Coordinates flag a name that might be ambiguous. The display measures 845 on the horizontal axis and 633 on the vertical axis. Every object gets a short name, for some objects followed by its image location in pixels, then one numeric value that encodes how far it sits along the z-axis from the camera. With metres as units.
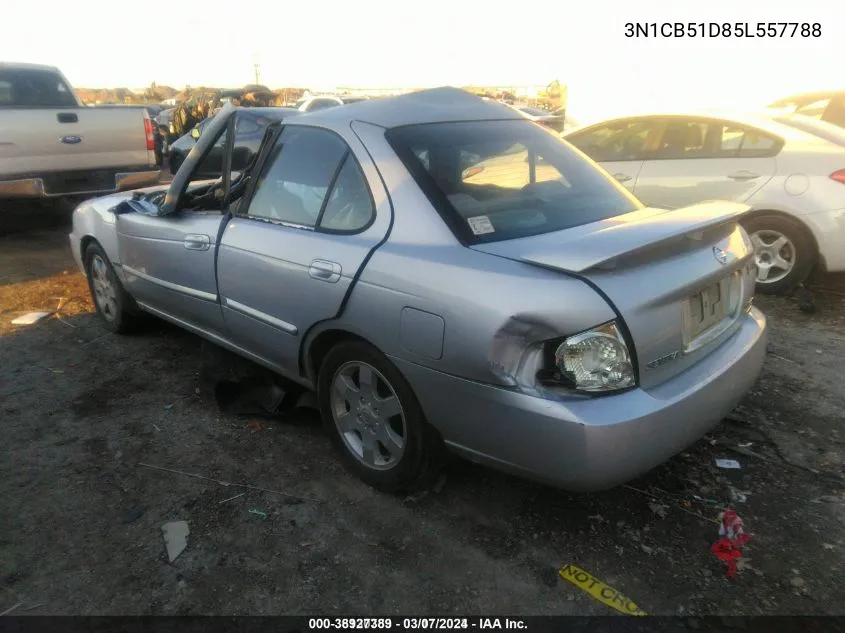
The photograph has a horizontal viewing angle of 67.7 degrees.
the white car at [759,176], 5.04
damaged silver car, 2.10
